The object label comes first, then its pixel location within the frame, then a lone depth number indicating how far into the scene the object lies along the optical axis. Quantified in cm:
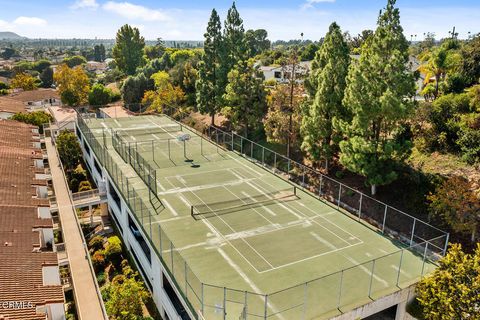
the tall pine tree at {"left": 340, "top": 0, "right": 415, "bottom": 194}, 2494
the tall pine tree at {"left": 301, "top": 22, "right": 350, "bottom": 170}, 3062
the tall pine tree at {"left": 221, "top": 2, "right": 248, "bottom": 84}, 4797
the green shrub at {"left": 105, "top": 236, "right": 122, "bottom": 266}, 2727
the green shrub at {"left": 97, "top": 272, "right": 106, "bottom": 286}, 2562
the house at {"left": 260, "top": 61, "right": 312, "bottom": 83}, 3675
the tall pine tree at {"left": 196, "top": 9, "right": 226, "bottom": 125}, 5012
